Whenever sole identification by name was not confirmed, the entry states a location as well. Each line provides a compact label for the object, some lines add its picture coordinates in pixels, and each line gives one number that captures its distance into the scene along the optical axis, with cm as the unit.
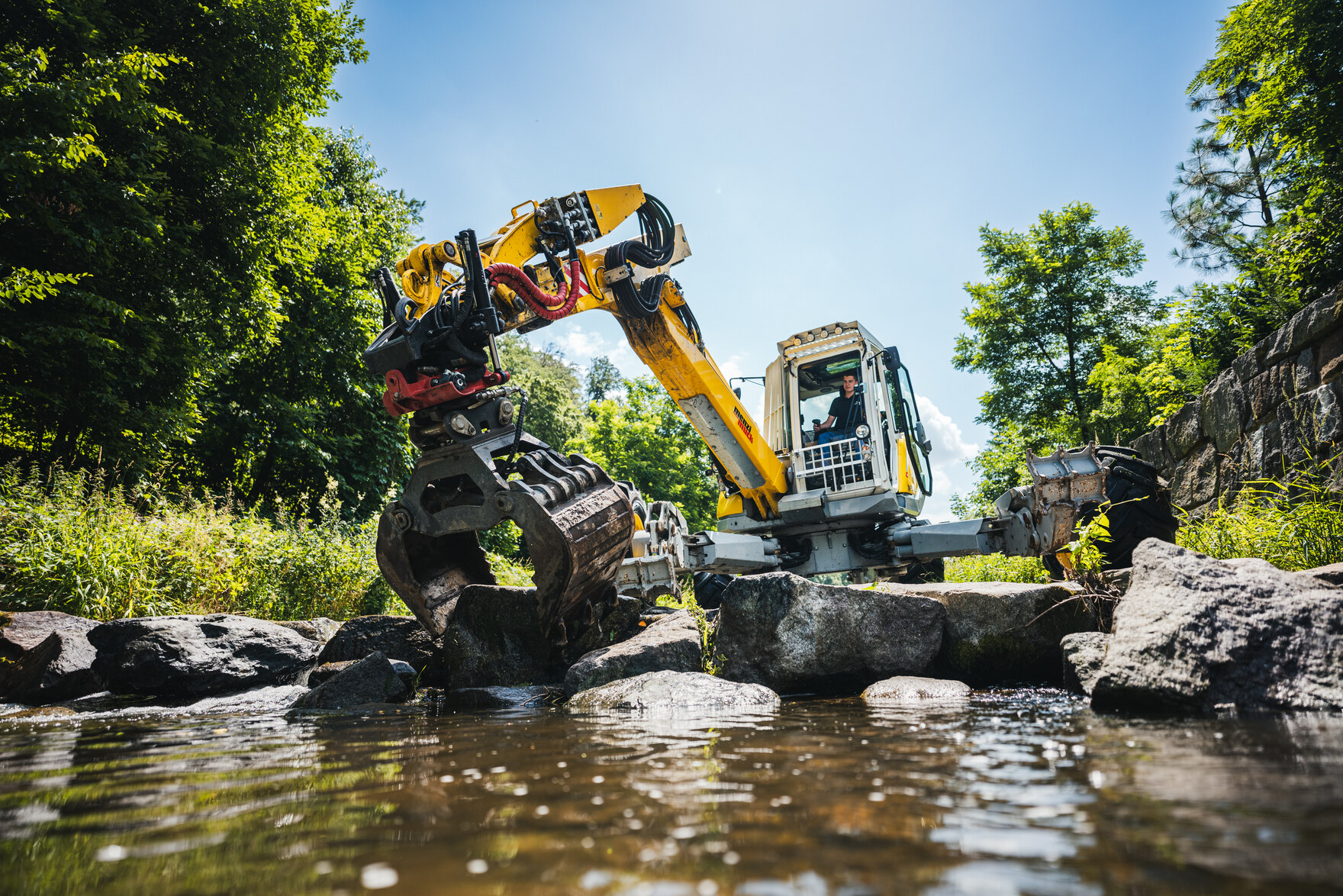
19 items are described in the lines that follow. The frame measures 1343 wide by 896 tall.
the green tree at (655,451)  3394
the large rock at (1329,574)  318
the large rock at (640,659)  436
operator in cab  874
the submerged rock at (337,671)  508
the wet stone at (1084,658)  323
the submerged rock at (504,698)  418
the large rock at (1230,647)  259
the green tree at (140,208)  940
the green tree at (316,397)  1567
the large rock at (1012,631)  440
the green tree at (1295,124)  900
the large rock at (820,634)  437
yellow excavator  448
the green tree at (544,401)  3234
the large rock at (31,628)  536
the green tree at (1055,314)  2048
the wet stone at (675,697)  352
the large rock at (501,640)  508
